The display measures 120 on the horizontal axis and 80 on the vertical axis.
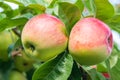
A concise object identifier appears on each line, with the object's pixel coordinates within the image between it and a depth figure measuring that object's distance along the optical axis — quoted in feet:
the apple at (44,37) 1.97
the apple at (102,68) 2.61
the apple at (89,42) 1.94
